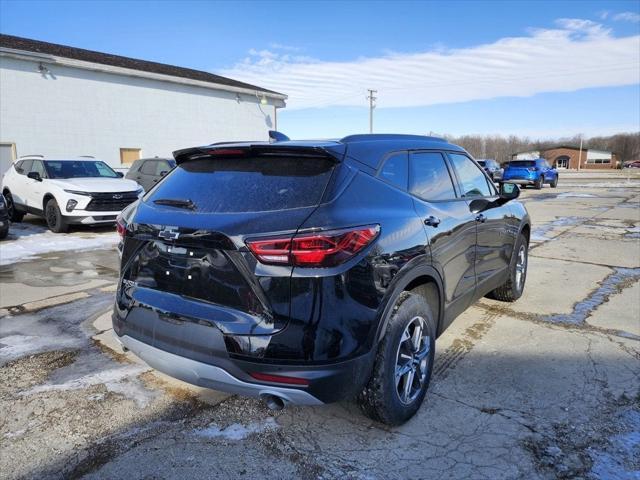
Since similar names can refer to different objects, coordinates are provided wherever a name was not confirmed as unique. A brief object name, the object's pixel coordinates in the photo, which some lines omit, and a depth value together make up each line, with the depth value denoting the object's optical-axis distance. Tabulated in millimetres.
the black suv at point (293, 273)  2268
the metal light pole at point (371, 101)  49031
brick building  91312
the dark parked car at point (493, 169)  29859
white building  16438
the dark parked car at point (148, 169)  15477
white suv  10117
